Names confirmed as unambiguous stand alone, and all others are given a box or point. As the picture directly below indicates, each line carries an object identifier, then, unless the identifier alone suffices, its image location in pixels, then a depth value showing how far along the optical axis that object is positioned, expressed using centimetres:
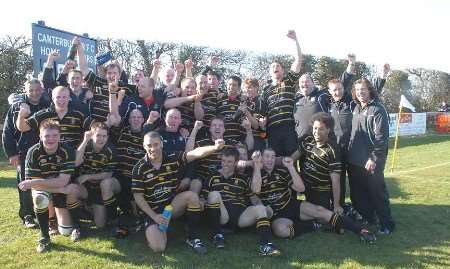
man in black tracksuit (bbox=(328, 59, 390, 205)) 670
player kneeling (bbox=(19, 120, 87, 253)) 523
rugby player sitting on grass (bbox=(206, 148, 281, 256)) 546
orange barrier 2664
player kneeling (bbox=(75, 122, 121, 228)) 582
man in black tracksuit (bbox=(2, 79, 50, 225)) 616
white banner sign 2321
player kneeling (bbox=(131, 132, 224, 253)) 521
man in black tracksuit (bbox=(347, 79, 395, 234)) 596
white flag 1229
